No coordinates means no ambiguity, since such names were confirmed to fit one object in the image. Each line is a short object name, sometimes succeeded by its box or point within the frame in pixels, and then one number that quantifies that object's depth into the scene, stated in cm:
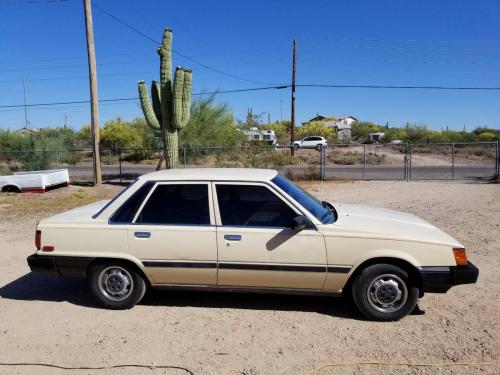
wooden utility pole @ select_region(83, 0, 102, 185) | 1747
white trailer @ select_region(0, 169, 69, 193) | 1567
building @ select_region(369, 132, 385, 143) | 6714
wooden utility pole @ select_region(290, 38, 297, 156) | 3534
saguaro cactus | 1691
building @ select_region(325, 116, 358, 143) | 7300
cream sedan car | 452
